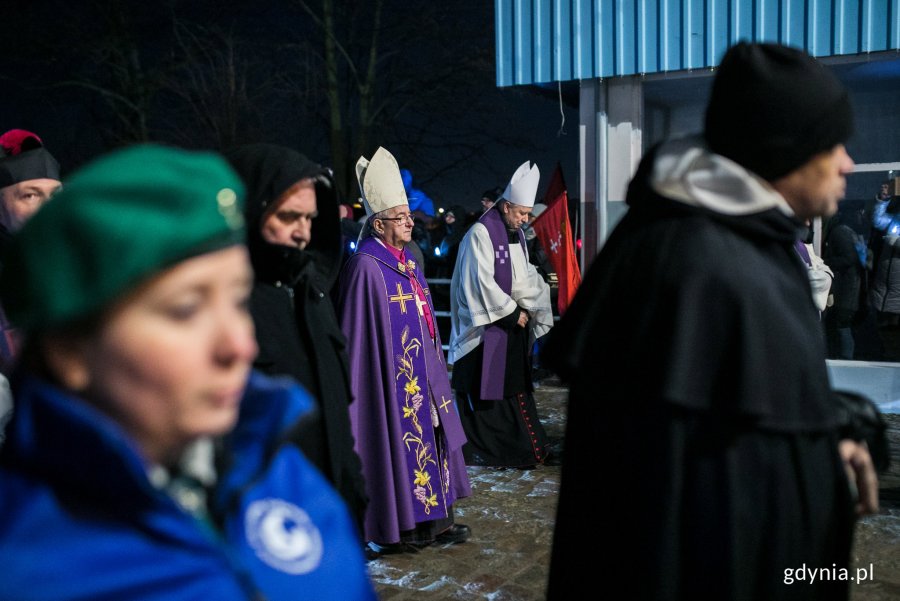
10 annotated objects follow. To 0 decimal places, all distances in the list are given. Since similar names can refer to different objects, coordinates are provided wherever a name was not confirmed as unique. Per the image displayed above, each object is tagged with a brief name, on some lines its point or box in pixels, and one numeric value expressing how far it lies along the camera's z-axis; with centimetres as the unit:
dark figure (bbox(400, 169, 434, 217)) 859
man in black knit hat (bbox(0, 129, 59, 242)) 343
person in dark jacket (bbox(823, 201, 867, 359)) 907
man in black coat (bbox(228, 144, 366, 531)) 285
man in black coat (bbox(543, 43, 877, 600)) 196
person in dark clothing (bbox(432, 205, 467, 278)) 1166
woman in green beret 105
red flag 859
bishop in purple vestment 453
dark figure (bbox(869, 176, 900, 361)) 875
